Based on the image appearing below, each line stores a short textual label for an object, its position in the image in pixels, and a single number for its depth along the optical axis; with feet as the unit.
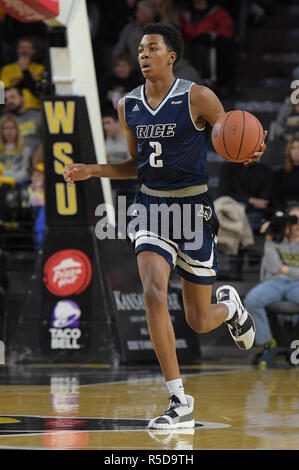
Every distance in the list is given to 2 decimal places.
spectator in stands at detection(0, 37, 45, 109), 47.67
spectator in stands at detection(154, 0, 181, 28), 50.08
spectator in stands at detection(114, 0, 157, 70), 50.21
